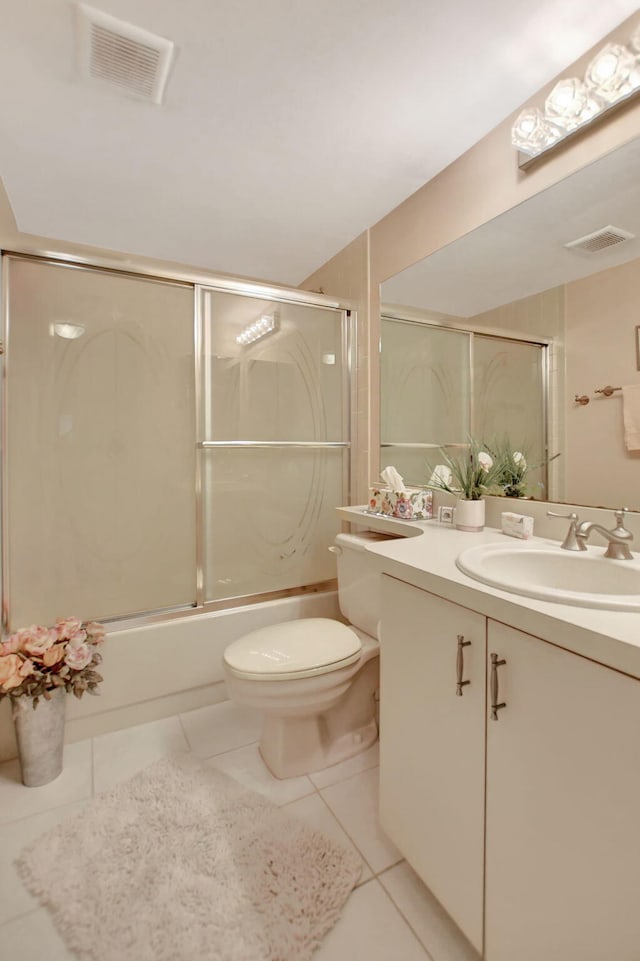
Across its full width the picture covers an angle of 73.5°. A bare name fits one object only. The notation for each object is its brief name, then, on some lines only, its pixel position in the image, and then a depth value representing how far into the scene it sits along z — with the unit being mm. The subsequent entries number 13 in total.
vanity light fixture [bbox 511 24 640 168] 1064
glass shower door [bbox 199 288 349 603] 1979
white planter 1401
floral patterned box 1630
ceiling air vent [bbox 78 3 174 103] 1078
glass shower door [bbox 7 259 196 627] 1635
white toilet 1330
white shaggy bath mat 955
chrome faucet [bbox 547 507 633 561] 964
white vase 1395
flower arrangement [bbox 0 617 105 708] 1346
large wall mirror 1120
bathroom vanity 595
